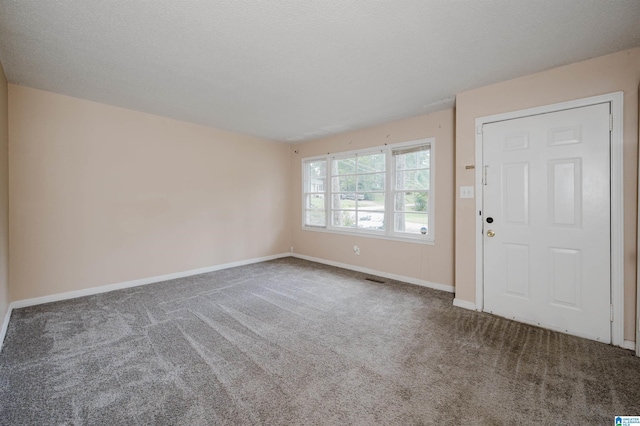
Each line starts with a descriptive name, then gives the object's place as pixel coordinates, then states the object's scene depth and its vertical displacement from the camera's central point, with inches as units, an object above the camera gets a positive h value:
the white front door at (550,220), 97.2 -5.3
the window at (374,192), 165.6 +12.4
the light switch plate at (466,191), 126.6 +7.9
